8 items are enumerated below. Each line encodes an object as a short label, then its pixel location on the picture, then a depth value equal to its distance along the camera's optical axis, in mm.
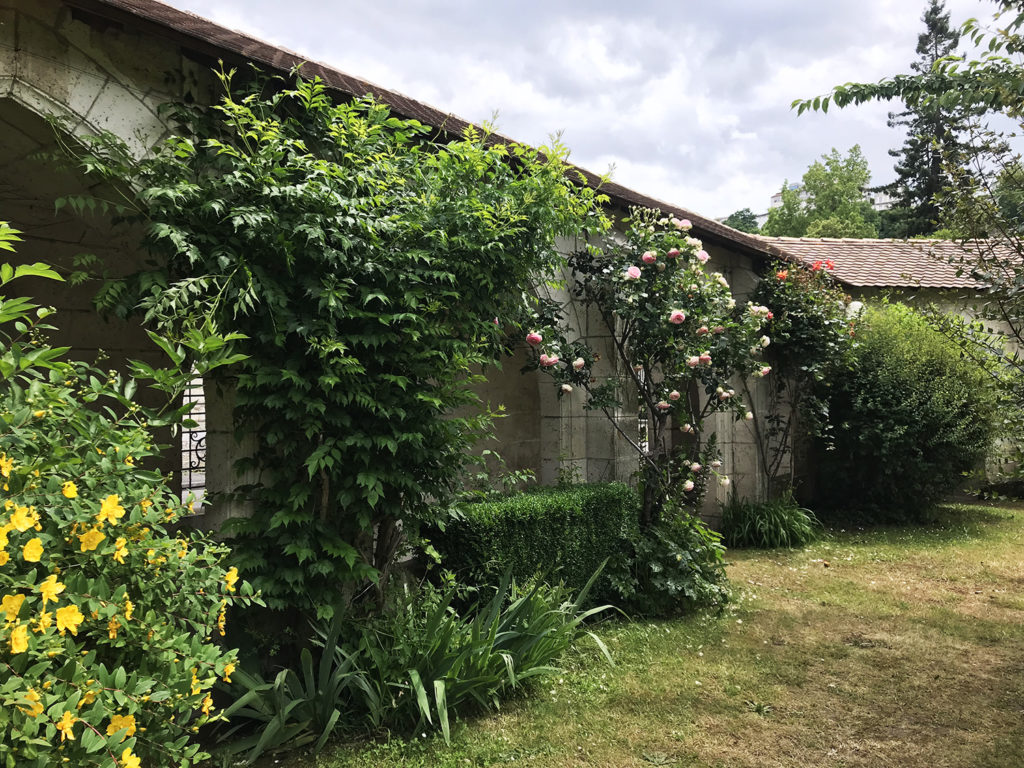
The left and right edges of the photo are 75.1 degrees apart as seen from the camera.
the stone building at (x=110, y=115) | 3008
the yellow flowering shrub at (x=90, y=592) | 1572
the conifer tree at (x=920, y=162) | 24953
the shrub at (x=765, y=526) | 7812
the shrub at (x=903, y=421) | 8484
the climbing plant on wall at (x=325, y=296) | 3205
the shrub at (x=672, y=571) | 5172
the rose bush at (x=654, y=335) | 5676
